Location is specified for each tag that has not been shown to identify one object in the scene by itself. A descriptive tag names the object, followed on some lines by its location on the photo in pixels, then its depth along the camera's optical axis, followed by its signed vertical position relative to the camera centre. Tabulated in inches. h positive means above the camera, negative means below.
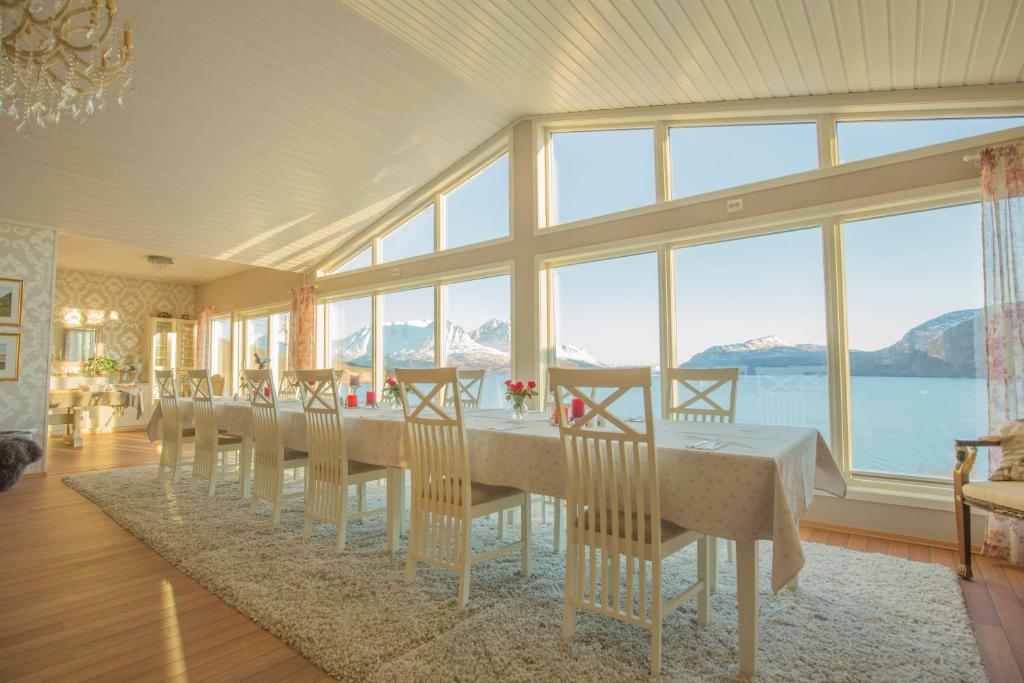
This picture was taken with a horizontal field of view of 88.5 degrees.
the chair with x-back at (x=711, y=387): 118.6 -6.7
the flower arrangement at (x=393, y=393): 137.9 -10.7
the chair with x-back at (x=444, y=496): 93.6 -25.9
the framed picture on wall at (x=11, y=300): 218.4 +25.9
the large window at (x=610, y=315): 184.2 +15.5
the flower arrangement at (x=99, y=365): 371.2 -2.6
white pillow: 104.7 -20.6
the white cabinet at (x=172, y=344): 405.4 +13.3
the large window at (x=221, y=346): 411.8 +11.4
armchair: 95.2 -27.1
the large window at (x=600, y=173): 188.4 +69.7
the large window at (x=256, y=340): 372.2 +14.8
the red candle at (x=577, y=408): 98.4 -9.5
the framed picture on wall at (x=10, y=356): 218.1 +2.6
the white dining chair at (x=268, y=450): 136.0 -24.2
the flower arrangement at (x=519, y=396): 116.7 -8.6
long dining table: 70.1 -18.7
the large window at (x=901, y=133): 130.0 +57.7
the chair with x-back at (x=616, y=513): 71.5 -22.9
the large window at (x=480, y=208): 228.8 +68.1
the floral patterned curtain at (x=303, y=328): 310.8 +18.9
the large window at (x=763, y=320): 152.9 +11.0
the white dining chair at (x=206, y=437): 169.2 -25.3
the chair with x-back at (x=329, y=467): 120.0 -25.7
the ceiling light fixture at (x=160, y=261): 340.0 +65.6
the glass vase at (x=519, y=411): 117.6 -12.1
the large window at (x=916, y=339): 132.3 +4.1
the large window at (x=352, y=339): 288.5 +11.7
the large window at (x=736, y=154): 156.6 +63.6
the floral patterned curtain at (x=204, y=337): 416.5 +18.6
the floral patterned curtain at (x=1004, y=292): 117.2 +13.9
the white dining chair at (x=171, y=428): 186.7 -24.5
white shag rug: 73.6 -43.5
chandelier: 94.7 +58.1
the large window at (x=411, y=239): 259.6 +61.1
